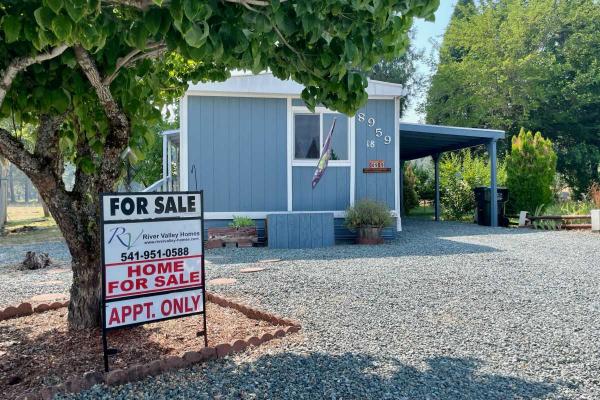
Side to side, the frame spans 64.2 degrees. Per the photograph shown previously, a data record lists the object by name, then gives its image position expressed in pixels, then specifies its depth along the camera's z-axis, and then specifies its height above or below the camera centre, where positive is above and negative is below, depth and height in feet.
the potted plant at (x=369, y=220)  30.01 -1.54
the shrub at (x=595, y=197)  44.25 -0.42
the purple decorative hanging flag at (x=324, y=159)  30.96 +2.41
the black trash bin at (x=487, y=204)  43.19 -0.90
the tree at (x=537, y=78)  74.59 +18.62
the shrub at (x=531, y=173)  45.21 +1.95
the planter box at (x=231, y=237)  29.09 -2.43
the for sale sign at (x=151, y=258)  9.75 -1.30
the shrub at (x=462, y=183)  51.78 +1.24
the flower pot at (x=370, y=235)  30.16 -2.49
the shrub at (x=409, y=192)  62.44 +0.41
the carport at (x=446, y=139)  37.70 +4.94
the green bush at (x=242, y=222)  29.73 -1.58
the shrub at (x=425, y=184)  68.82 +1.60
